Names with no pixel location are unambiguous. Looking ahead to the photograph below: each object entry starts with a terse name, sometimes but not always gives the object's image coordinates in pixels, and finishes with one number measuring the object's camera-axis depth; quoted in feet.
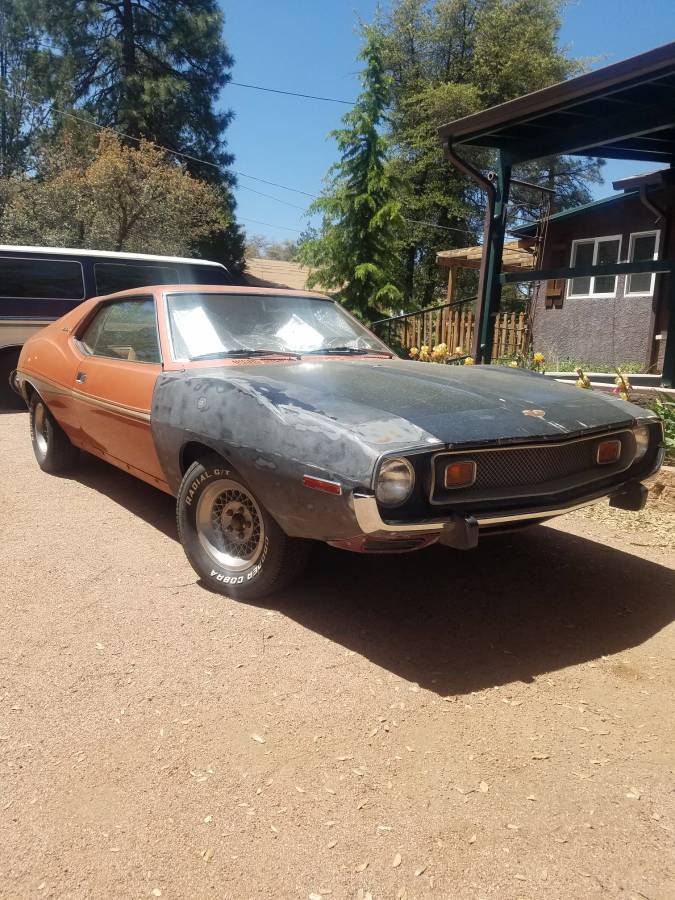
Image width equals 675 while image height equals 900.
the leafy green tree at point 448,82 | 96.68
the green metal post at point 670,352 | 18.33
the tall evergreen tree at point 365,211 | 55.83
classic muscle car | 8.38
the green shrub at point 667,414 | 16.24
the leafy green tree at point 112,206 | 67.15
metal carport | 17.44
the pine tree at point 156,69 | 97.71
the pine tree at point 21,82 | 98.99
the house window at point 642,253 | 45.52
